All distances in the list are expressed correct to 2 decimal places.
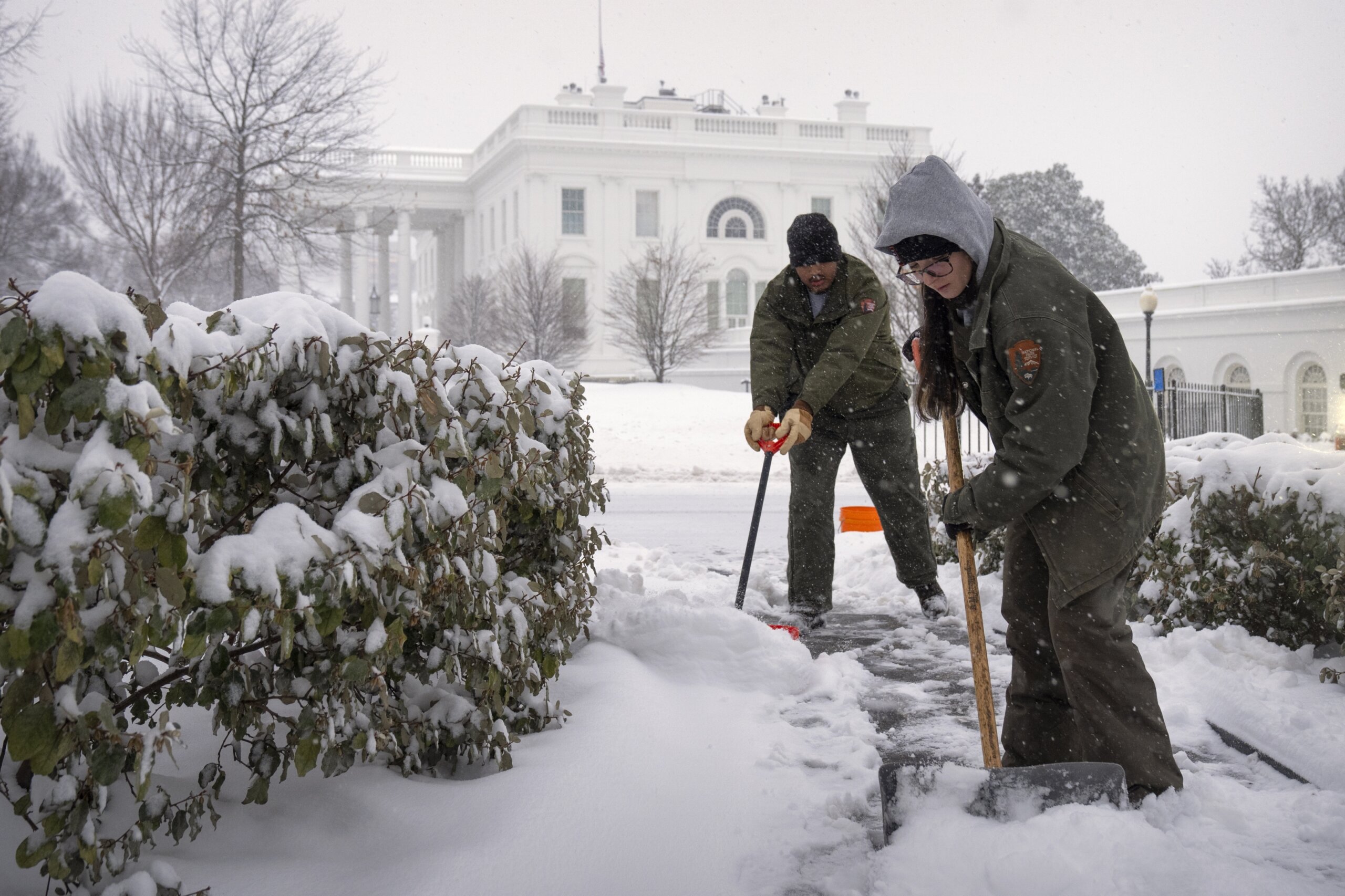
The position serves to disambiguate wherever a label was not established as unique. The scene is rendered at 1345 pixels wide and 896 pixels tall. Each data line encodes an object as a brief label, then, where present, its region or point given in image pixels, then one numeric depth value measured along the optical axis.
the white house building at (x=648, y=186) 50.22
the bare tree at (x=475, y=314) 39.31
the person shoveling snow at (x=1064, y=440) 2.66
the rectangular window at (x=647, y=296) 36.53
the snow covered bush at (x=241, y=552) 1.78
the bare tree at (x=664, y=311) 36.56
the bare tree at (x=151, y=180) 21.91
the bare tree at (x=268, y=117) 21.06
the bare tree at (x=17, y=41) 18.11
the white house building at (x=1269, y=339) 28.02
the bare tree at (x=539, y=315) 36.22
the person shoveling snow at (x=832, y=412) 4.96
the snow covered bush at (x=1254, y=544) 4.22
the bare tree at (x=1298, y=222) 44.28
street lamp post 22.23
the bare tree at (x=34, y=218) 30.31
